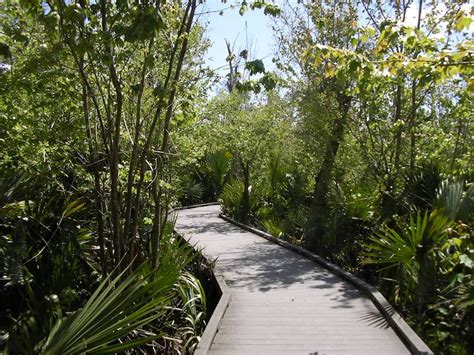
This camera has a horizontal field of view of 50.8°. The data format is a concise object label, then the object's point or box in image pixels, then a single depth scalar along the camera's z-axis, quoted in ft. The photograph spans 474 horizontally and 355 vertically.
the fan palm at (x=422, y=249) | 19.20
